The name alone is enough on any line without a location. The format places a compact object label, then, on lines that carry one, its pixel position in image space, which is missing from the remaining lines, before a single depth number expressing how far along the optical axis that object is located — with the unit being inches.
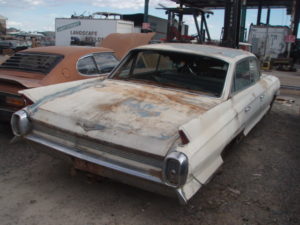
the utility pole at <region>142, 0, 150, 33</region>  957.0
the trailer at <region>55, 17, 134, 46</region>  717.2
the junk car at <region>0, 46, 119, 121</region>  166.6
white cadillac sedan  96.6
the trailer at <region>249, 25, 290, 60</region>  804.1
